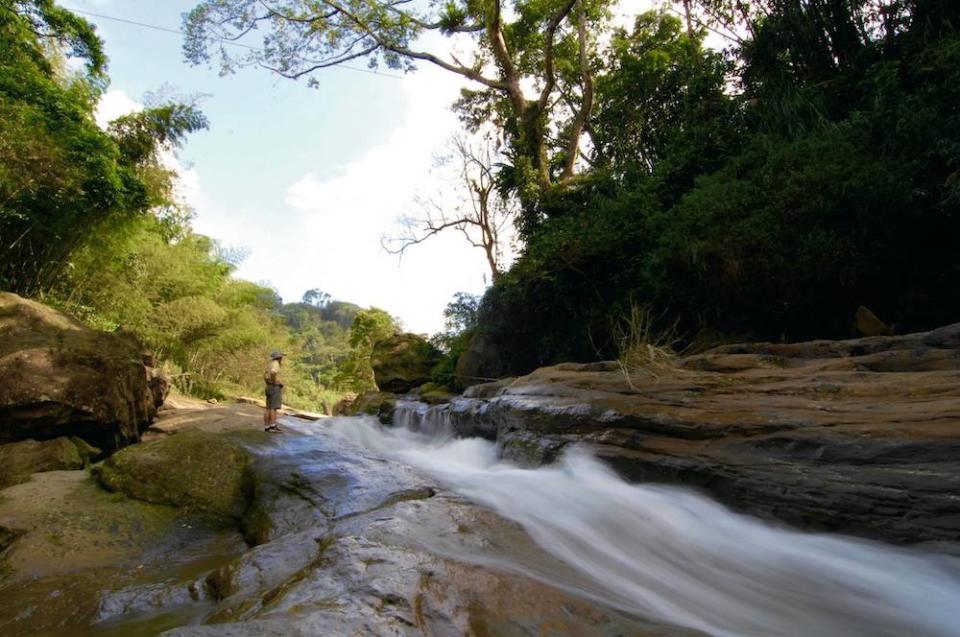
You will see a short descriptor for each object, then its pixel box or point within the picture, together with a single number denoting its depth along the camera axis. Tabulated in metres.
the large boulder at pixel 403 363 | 17.02
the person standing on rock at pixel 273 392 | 7.65
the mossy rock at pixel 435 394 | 12.22
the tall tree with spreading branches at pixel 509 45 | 15.59
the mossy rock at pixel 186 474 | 3.93
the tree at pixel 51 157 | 8.56
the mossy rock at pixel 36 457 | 5.54
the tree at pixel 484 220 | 19.50
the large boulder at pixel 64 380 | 6.50
